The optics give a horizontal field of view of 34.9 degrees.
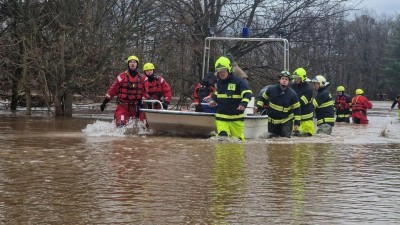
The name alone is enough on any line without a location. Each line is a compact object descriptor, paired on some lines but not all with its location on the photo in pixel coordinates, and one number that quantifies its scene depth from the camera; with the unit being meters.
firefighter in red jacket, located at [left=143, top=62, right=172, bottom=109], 14.81
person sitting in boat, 14.02
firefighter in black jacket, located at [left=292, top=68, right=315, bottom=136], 14.16
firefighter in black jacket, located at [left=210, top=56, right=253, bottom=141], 11.86
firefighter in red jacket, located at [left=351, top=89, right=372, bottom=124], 22.98
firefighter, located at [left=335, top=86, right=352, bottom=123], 22.59
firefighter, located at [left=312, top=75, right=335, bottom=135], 14.71
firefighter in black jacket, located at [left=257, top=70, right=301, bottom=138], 12.95
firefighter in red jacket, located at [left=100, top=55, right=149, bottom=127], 13.77
